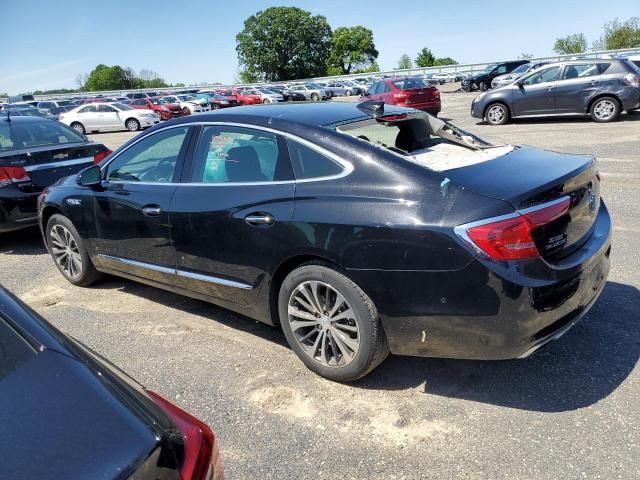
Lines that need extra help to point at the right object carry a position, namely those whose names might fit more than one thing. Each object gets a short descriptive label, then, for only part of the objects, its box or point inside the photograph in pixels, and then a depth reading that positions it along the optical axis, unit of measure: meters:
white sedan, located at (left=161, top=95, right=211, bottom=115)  34.19
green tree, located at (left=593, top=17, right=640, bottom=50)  58.81
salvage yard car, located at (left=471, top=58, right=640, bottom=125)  13.30
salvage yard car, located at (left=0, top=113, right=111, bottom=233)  6.31
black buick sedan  2.64
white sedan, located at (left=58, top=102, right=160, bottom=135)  27.02
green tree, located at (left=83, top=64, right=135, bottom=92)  104.56
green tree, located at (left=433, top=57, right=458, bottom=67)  115.34
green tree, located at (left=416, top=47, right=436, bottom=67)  104.69
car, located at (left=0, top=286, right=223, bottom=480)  1.30
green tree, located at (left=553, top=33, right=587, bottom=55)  69.88
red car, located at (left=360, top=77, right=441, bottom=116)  18.23
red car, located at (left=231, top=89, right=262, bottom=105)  39.12
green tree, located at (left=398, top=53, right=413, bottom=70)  116.53
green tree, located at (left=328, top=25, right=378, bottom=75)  105.31
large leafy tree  94.81
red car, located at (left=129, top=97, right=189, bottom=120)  30.23
